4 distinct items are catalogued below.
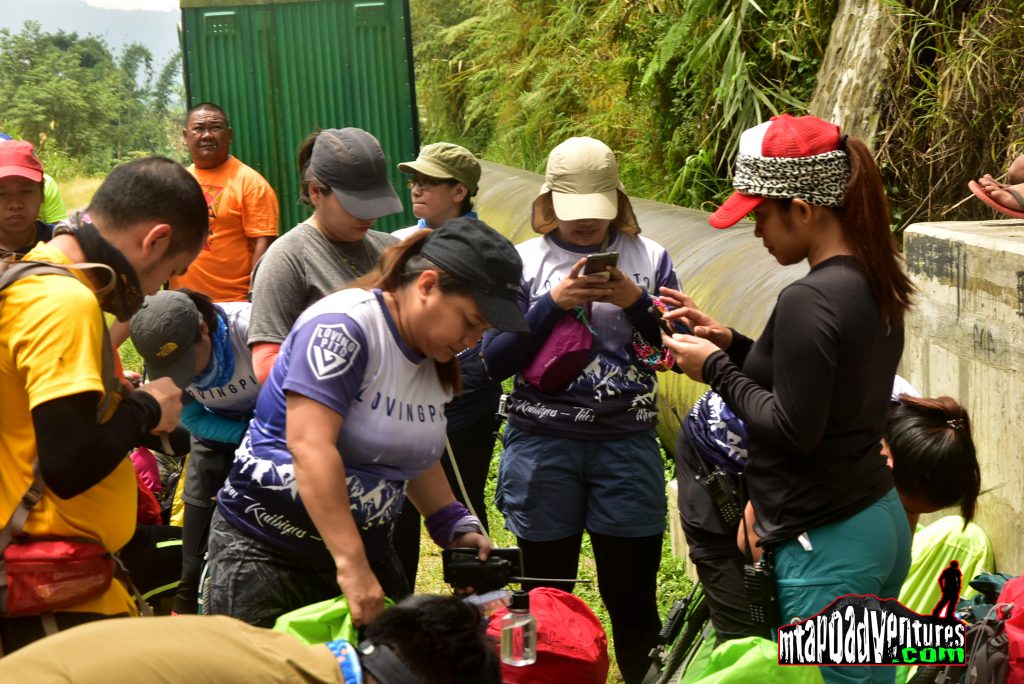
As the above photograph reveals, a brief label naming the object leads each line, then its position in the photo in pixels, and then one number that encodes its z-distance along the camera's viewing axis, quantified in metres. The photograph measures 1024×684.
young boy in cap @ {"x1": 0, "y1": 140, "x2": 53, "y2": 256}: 5.23
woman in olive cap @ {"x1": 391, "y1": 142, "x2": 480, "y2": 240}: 5.00
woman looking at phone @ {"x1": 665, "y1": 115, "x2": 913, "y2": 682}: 2.86
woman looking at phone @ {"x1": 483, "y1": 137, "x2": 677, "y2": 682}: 3.97
